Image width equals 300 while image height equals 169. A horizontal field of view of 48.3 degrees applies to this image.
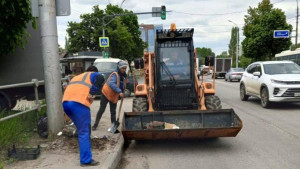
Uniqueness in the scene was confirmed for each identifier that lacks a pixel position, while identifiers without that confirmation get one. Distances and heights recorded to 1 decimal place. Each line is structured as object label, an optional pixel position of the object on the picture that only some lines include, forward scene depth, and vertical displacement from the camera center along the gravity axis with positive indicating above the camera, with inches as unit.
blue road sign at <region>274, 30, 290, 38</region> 1172.6 +66.1
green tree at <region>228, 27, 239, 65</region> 3953.7 +119.6
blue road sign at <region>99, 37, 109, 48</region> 941.2 +37.7
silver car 1283.2 -80.8
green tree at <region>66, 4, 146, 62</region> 1525.6 +95.0
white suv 441.4 -41.1
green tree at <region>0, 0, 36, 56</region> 287.4 +31.9
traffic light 894.0 +112.7
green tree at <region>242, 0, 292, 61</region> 1277.1 +51.8
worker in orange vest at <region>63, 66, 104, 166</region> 200.5 -32.0
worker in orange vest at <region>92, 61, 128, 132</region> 293.0 -31.6
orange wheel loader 317.7 -25.9
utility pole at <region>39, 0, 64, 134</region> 267.4 -6.2
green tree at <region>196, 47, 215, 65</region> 5658.5 +43.3
